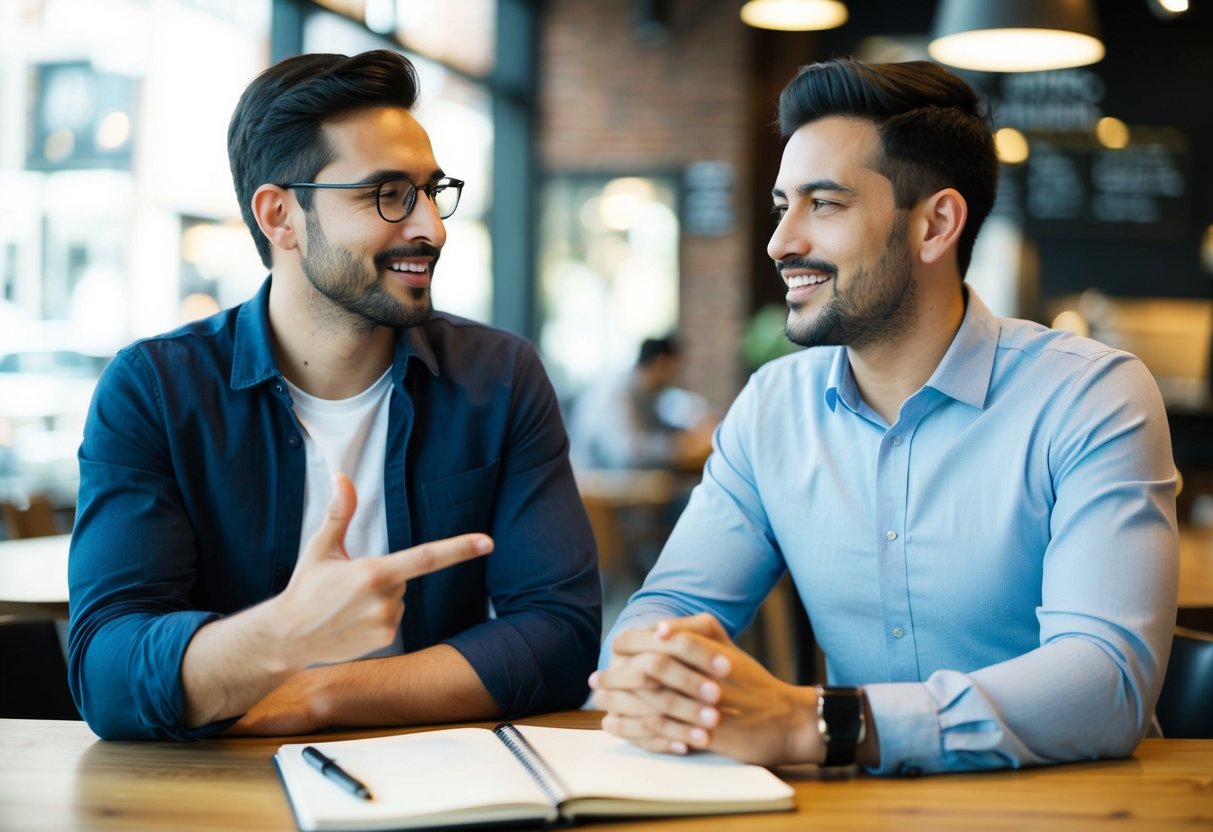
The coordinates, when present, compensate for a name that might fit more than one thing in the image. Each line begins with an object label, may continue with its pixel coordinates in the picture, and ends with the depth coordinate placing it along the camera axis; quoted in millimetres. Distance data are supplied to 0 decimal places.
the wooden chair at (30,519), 3592
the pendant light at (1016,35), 3631
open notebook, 1188
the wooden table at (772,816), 1213
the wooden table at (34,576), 2172
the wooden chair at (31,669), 1861
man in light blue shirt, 1381
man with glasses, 1667
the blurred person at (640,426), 6703
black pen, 1230
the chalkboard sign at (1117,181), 8570
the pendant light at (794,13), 4566
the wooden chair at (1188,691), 1904
